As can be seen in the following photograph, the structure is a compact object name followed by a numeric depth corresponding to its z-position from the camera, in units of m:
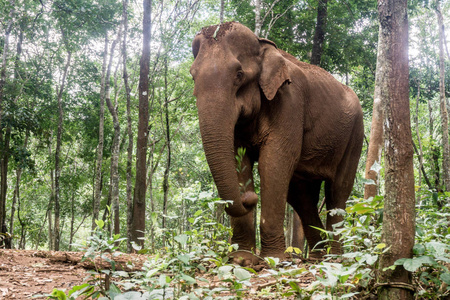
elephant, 4.42
